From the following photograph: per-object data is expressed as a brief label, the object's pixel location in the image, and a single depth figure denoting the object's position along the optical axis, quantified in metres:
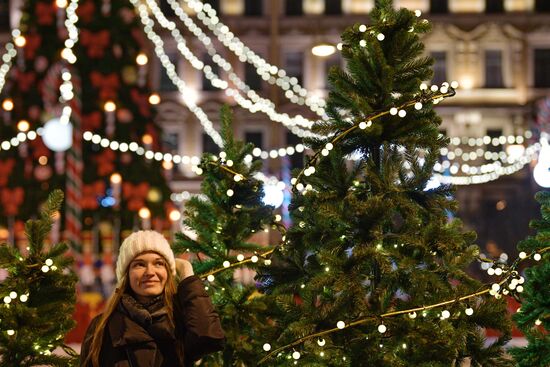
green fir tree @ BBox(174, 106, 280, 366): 6.31
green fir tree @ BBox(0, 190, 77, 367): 5.63
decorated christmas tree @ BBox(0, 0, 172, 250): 15.80
